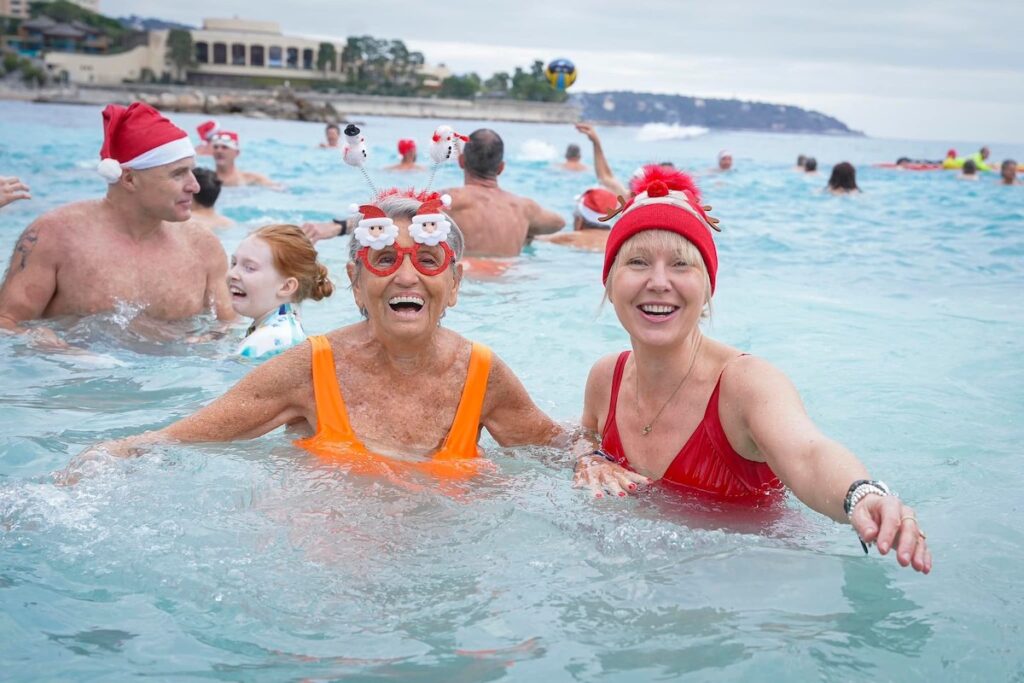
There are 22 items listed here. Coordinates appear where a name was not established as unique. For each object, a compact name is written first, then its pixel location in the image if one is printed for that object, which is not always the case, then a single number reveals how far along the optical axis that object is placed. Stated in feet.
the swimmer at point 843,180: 70.59
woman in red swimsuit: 11.75
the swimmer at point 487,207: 35.47
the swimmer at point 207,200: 36.99
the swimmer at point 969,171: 92.63
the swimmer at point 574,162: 82.94
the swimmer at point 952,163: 107.86
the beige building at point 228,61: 320.91
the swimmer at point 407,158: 69.82
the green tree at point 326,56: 380.78
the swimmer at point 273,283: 18.84
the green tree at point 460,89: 370.53
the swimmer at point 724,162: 91.50
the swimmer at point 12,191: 20.71
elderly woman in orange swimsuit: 13.24
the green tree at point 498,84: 397.39
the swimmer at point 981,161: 101.92
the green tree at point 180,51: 336.29
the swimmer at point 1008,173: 82.64
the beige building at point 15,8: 426.10
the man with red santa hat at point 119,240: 21.79
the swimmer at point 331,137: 93.25
